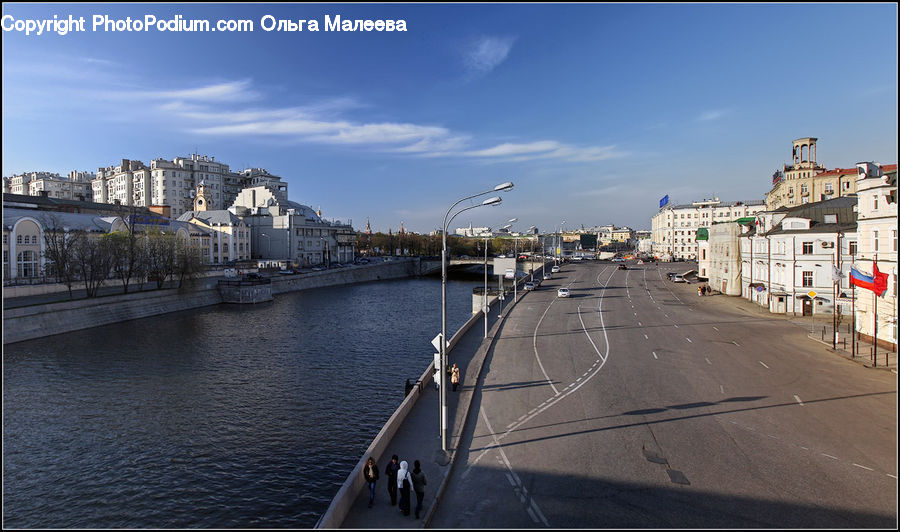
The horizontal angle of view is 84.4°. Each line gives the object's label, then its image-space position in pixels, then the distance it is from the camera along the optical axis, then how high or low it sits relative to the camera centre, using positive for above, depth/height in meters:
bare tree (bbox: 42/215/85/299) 54.09 +0.21
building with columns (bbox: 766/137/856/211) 74.25 +9.79
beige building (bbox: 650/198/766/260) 138.50 +7.77
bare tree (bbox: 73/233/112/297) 55.35 -0.55
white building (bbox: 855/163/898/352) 29.55 +0.03
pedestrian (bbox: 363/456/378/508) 13.07 -5.93
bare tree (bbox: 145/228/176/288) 65.56 -0.47
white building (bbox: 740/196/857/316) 42.59 -0.85
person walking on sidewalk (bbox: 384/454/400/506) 13.34 -6.03
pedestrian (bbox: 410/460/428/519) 12.57 -5.95
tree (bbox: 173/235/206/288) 66.50 -1.07
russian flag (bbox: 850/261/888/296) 27.58 -2.14
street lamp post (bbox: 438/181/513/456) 15.72 -3.47
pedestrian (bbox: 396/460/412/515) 12.52 -5.91
